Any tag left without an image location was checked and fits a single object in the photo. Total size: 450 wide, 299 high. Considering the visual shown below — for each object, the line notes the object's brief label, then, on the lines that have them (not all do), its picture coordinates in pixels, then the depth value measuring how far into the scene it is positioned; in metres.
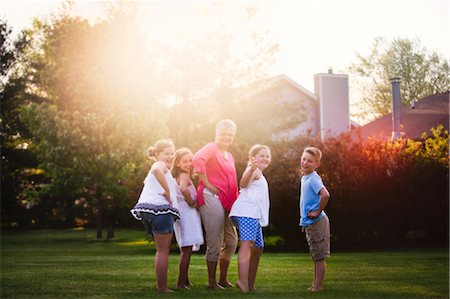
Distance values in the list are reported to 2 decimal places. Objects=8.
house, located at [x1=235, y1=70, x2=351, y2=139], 37.53
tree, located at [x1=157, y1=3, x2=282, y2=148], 31.91
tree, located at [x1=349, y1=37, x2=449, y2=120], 22.47
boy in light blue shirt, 8.26
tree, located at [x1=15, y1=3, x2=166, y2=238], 28.30
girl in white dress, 8.38
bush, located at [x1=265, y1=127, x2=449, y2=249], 19.25
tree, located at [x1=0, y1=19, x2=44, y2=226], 30.25
